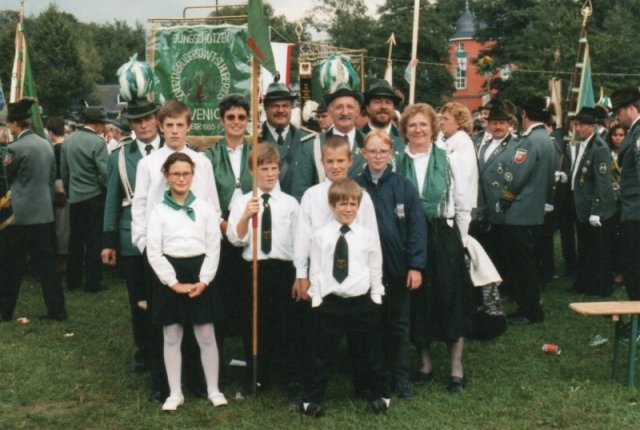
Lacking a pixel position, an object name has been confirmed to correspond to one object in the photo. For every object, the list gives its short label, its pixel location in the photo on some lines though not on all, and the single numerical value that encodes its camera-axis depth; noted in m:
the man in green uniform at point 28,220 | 8.96
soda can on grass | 7.40
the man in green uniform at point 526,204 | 8.73
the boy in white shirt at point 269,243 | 6.14
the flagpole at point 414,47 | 9.51
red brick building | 79.94
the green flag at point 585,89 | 11.05
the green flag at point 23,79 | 10.92
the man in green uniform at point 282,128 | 6.92
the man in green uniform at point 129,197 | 6.70
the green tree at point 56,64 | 62.88
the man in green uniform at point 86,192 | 10.84
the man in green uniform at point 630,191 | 7.25
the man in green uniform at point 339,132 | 6.42
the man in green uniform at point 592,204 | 10.04
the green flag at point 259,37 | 6.11
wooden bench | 6.16
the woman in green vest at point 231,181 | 6.39
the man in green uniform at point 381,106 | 6.67
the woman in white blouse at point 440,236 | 6.27
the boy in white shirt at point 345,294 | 5.65
